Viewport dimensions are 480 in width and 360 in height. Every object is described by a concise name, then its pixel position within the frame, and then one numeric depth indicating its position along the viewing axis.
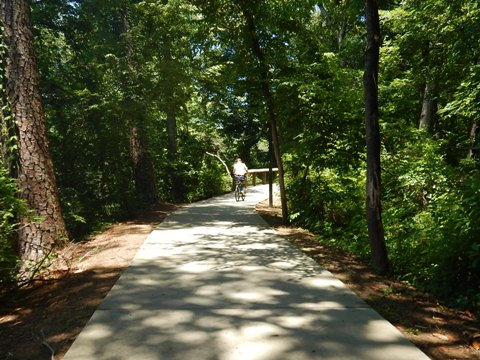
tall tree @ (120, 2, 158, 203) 13.12
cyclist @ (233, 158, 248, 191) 16.36
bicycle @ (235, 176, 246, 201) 16.28
